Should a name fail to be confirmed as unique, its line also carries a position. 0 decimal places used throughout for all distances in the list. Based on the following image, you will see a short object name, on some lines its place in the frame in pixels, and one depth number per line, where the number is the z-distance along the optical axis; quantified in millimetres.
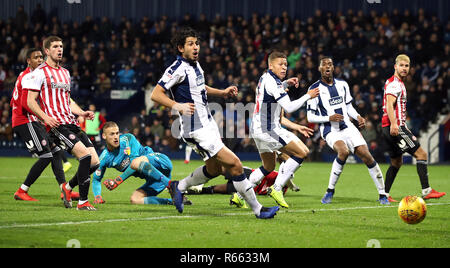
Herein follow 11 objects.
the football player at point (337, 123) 20203
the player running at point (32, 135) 18828
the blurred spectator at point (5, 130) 50219
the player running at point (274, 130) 17984
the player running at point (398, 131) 20797
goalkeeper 19141
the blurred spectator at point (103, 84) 52781
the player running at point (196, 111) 15328
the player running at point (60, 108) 17297
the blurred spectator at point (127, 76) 52437
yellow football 14398
